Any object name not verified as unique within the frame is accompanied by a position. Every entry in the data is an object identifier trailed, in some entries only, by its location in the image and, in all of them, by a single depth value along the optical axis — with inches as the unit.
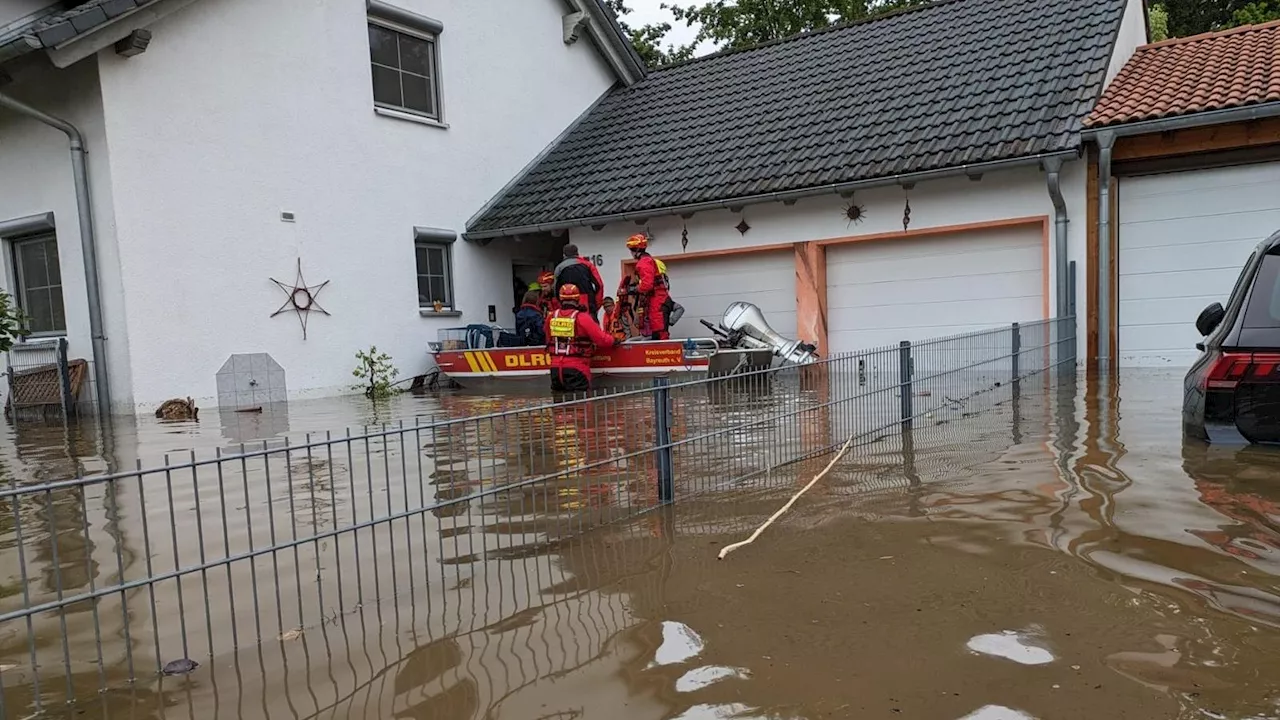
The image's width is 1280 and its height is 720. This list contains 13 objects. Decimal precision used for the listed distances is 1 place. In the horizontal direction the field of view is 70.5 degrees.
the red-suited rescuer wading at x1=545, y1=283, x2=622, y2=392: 406.0
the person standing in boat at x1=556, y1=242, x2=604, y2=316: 433.1
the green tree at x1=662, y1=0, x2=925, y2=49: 1070.4
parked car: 188.5
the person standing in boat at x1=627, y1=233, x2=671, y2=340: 467.5
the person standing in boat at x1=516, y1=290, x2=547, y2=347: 495.2
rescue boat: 425.7
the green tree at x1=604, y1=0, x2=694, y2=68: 1096.8
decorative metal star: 471.2
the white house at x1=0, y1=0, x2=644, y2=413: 407.5
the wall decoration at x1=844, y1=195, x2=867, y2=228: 485.1
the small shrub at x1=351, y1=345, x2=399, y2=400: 507.8
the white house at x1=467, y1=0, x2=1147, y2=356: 445.1
